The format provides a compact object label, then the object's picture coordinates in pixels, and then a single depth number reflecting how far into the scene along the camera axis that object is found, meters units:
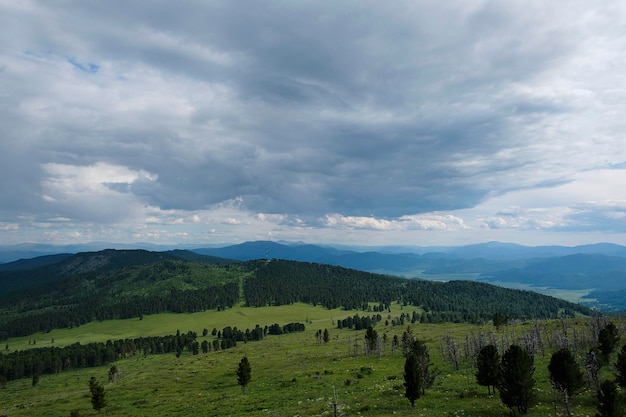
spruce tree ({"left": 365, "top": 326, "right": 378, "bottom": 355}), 111.00
